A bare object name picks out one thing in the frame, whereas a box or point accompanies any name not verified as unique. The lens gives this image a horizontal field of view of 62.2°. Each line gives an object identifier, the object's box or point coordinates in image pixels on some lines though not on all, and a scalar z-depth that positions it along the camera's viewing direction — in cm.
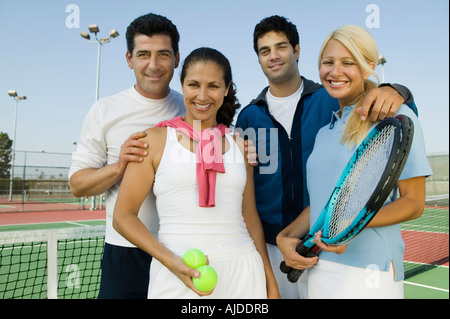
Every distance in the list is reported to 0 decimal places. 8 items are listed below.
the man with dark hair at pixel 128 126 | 206
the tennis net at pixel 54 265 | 321
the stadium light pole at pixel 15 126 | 1648
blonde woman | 146
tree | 1677
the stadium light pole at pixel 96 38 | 1331
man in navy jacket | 227
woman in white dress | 152
